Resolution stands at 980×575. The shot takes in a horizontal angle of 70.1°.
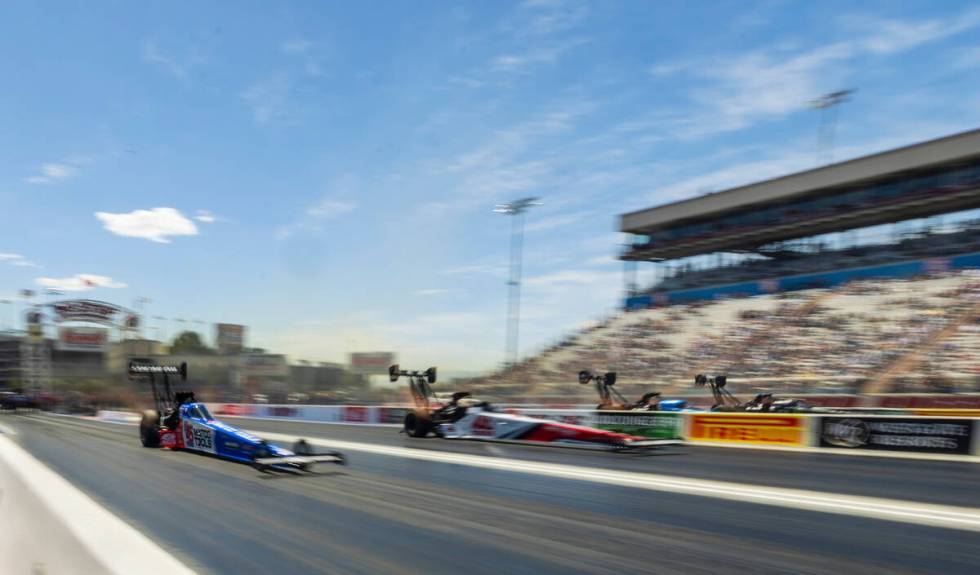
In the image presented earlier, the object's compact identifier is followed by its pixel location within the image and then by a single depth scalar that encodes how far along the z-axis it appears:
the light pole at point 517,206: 44.16
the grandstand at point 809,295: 23.14
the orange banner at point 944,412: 16.70
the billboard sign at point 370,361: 59.53
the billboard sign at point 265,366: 48.31
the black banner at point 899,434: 12.97
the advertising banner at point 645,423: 16.69
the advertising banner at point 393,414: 26.14
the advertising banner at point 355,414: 28.84
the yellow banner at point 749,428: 15.13
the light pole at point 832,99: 45.53
